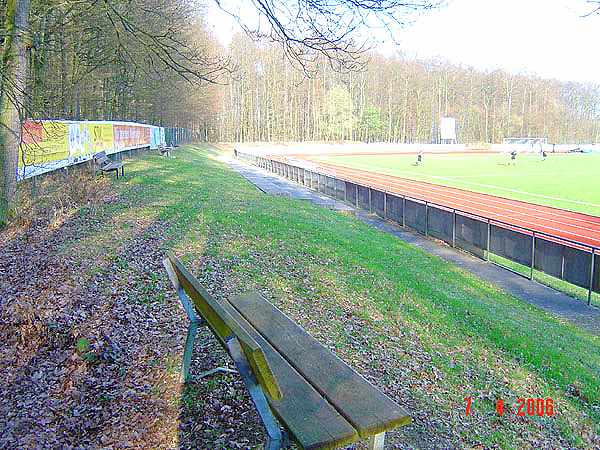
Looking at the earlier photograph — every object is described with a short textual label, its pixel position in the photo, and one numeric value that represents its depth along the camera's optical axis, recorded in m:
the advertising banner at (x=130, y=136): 25.21
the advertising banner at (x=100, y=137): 19.27
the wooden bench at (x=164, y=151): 37.06
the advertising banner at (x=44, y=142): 12.38
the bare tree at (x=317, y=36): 7.39
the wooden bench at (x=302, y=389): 3.14
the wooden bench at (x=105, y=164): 17.90
